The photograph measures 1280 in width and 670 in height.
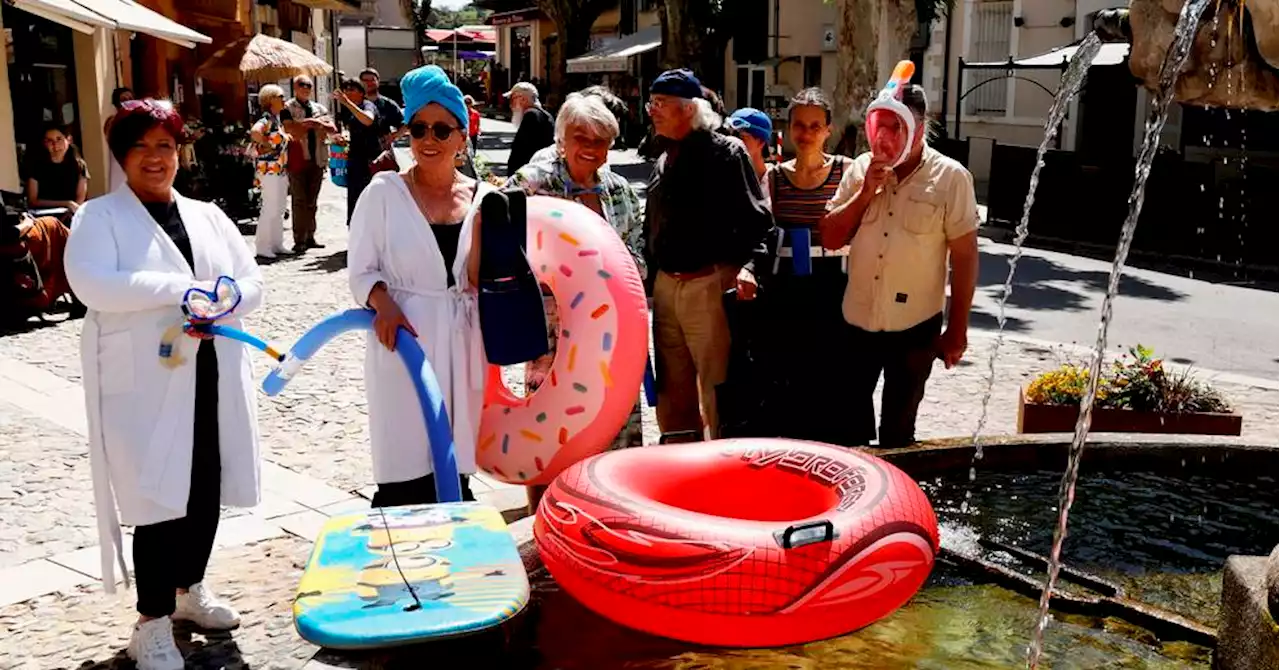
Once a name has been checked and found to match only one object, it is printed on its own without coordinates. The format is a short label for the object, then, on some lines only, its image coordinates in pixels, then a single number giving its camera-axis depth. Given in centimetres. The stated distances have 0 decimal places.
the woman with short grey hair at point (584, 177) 482
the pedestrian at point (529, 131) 1021
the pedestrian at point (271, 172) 1305
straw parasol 1770
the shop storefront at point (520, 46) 5381
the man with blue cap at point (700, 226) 505
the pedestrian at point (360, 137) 1229
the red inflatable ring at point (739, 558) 311
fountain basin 363
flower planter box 579
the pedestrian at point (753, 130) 661
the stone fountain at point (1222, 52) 288
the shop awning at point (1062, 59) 1603
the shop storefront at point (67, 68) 1250
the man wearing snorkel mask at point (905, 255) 478
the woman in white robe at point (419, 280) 396
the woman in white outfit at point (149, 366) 360
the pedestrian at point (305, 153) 1315
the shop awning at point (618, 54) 3544
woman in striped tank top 527
